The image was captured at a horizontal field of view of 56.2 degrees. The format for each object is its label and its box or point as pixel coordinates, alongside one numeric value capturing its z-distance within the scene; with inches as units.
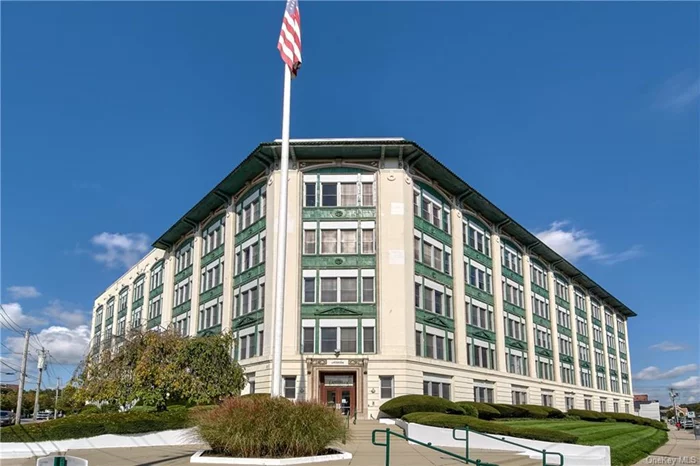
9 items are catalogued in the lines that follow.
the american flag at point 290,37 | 976.9
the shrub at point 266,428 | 633.6
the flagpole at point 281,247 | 864.9
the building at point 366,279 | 1535.4
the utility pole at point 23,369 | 1825.2
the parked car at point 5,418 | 2088.6
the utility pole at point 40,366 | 2475.4
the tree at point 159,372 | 1083.3
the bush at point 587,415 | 2193.7
